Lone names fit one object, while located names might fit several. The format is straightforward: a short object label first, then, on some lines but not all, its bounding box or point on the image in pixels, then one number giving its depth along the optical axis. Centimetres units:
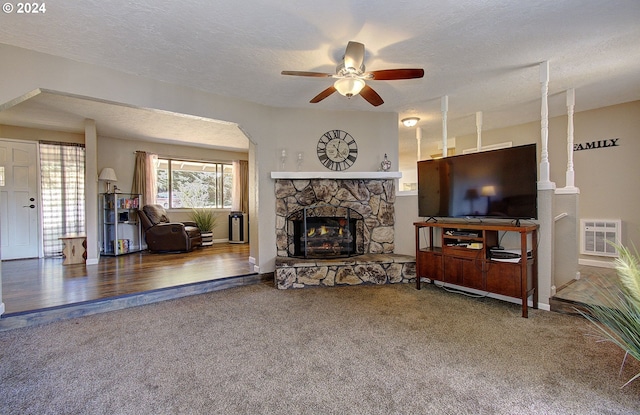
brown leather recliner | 606
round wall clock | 462
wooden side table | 494
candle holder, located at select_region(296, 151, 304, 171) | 452
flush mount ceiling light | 501
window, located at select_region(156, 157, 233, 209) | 723
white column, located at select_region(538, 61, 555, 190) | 315
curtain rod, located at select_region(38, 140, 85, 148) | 554
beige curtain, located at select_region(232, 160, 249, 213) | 777
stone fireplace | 412
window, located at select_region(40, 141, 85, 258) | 557
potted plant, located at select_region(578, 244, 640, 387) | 99
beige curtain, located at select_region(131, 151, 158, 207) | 654
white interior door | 529
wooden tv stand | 300
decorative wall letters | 449
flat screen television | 309
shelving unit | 591
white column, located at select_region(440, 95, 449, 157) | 408
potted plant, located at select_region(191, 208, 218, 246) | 711
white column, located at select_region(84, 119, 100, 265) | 498
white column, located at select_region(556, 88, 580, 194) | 376
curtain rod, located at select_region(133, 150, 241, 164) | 702
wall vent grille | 446
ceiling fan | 249
